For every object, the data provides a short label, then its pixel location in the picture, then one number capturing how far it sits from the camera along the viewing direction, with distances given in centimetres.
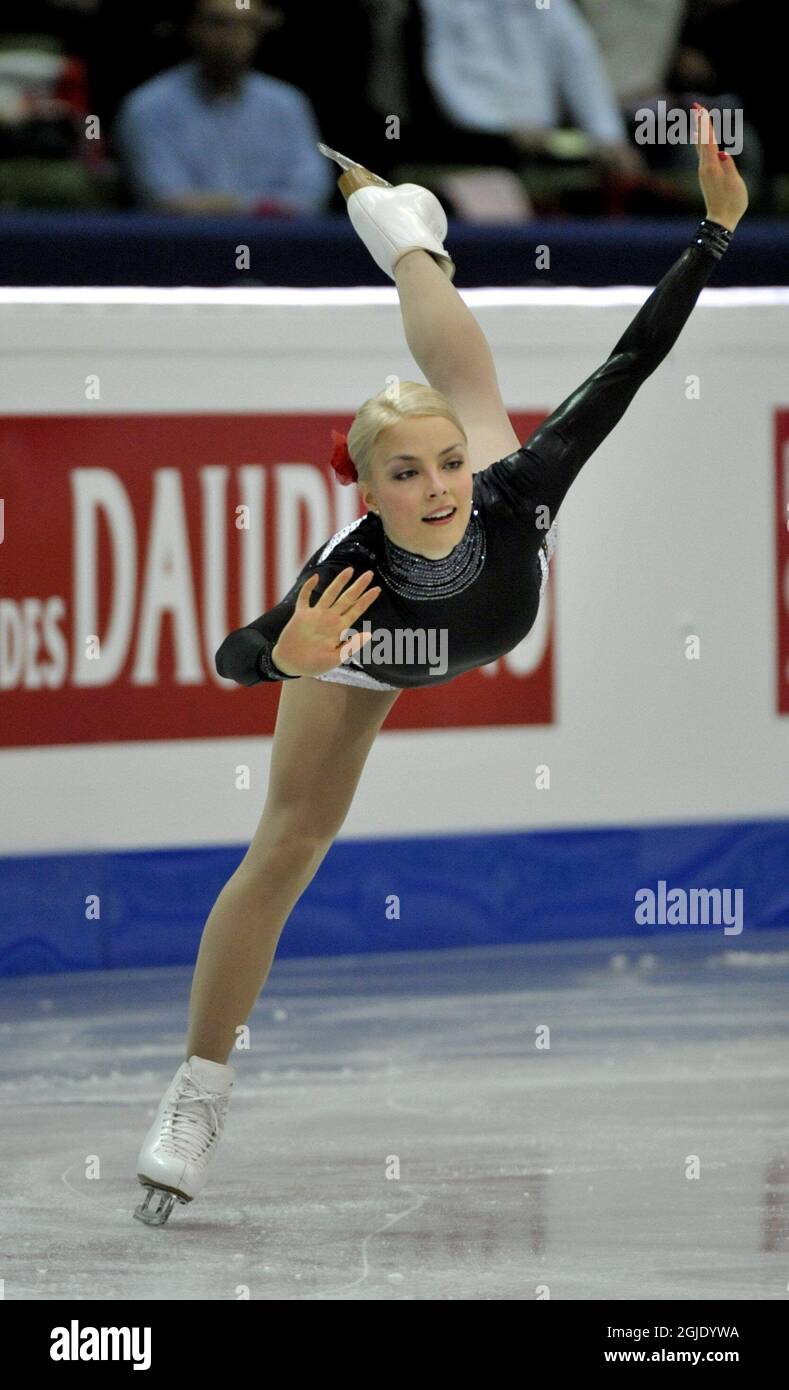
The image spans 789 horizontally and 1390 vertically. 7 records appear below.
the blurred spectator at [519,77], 1327
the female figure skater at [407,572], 682
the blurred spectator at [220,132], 1237
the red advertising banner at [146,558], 1096
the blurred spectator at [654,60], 1445
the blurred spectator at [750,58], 1470
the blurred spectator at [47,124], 1189
